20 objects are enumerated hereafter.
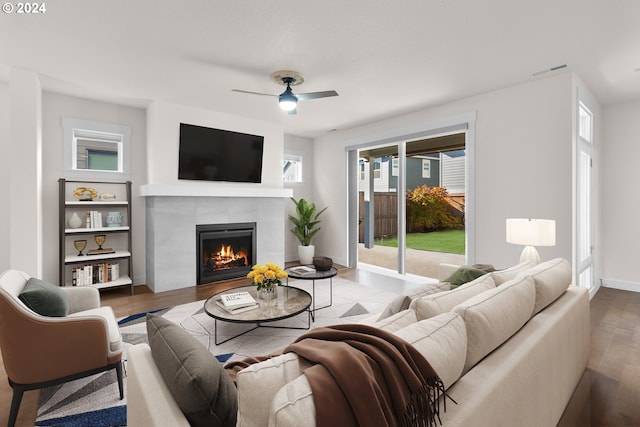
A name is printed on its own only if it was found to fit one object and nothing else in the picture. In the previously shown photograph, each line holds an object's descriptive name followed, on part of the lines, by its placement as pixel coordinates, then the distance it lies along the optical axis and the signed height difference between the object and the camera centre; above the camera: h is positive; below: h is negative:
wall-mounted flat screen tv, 4.84 +0.94
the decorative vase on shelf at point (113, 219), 4.50 -0.09
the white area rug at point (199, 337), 1.94 -1.18
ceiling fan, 3.46 +1.30
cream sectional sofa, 0.82 -0.55
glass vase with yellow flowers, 3.01 -0.62
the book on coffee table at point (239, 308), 2.80 -0.86
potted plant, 6.51 -0.32
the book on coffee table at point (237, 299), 2.87 -0.81
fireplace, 5.01 -0.63
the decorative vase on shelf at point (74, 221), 4.25 -0.12
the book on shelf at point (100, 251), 4.38 -0.54
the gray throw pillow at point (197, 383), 0.97 -0.54
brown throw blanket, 0.76 -0.44
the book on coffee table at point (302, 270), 3.62 -0.68
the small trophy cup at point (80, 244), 4.25 -0.43
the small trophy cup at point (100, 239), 4.39 -0.37
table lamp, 2.95 -0.20
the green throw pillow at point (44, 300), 2.00 -0.56
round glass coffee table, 2.66 -0.87
